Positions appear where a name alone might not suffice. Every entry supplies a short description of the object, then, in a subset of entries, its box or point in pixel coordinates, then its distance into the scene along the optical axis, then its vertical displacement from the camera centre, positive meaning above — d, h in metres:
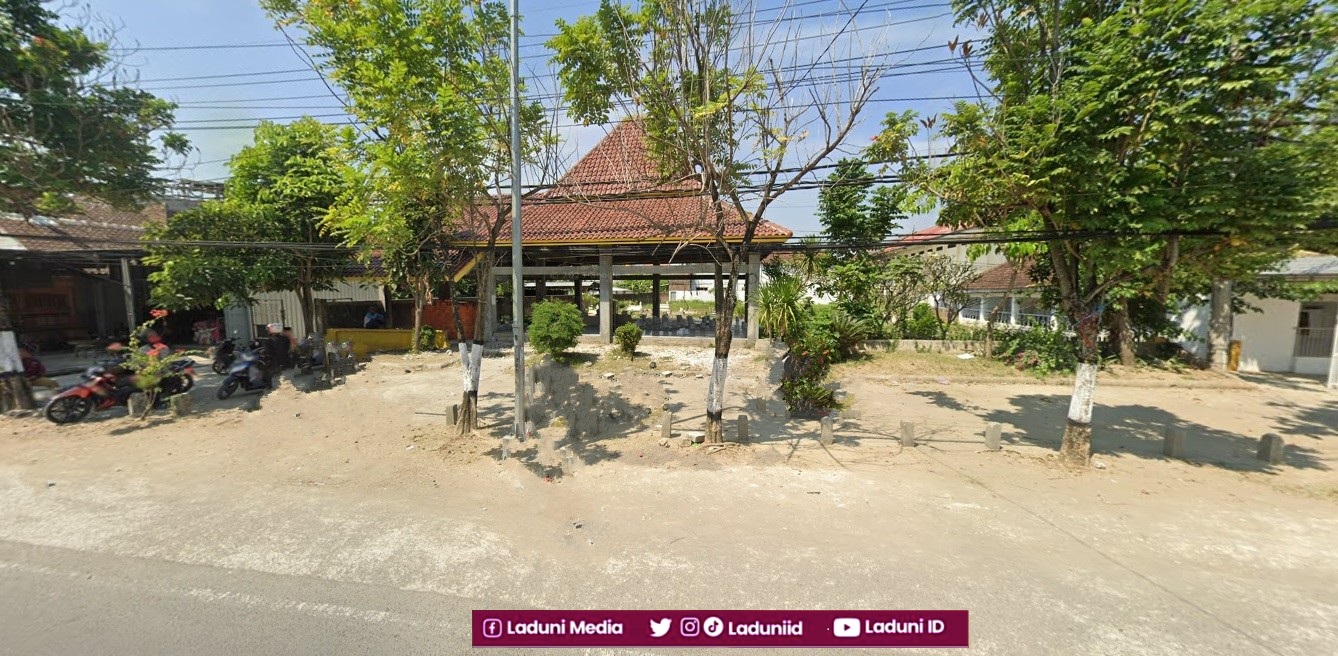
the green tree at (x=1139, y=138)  4.51 +1.67
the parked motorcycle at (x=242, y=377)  9.21 -1.61
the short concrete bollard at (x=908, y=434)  6.56 -1.84
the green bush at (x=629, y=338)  13.07 -1.14
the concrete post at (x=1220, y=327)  12.28 -0.70
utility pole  6.18 +0.37
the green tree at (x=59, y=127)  7.73 +2.79
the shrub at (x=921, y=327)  15.37 -0.95
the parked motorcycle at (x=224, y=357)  11.25 -1.49
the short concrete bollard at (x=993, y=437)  6.43 -1.84
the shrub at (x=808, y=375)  8.15 -1.35
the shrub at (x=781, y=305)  13.90 -0.24
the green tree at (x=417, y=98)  5.88 +2.47
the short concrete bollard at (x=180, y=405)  7.98 -1.86
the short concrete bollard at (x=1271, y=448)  6.12 -1.89
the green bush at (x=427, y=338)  14.69 -1.35
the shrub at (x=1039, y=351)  11.71 -1.33
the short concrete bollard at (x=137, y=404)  7.82 -1.82
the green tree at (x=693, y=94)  5.85 +2.58
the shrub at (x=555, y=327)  12.02 -0.80
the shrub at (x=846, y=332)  12.83 -0.96
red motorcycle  7.51 -1.66
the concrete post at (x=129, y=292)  13.55 +0.01
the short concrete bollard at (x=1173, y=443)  6.34 -1.88
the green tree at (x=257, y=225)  11.02 +1.59
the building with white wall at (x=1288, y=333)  12.04 -0.84
